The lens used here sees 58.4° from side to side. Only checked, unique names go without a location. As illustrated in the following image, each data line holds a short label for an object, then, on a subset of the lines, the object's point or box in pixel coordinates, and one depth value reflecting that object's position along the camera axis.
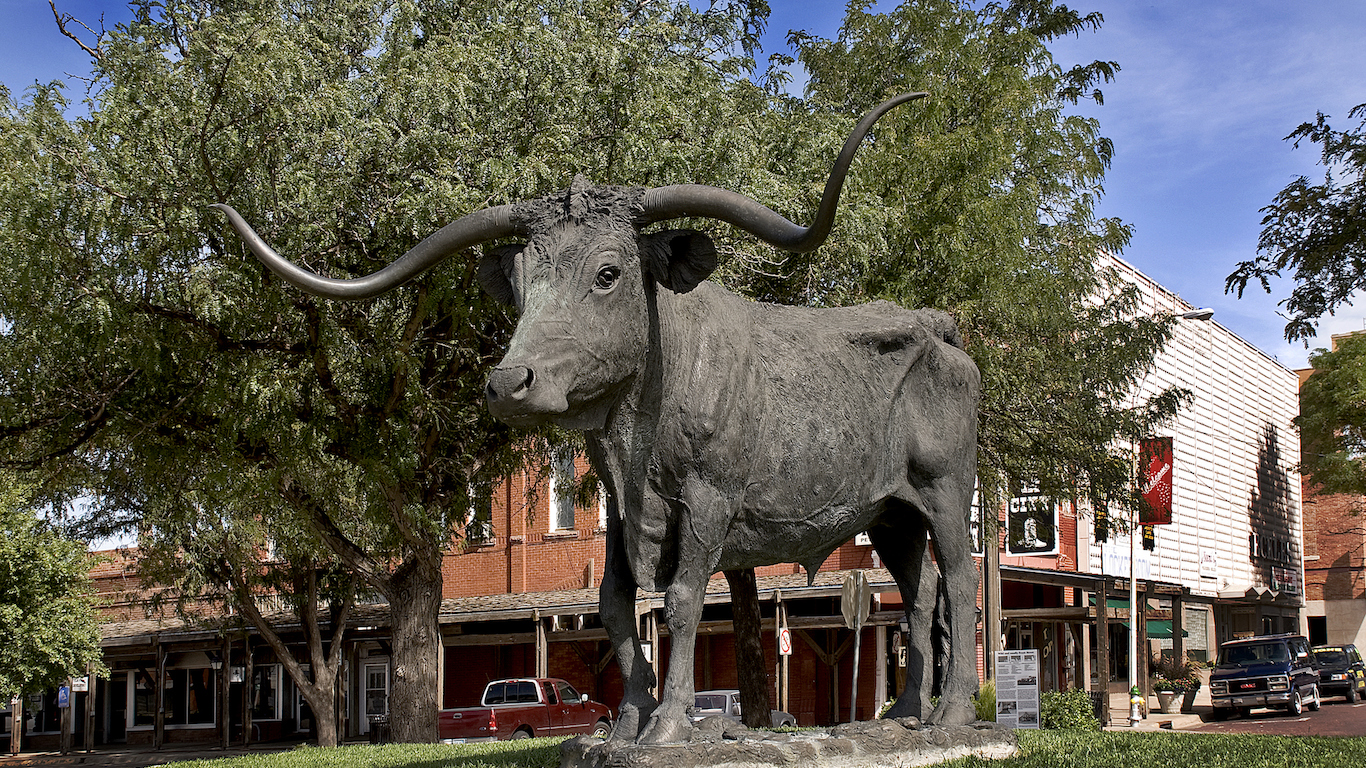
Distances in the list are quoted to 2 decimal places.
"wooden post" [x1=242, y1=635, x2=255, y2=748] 34.23
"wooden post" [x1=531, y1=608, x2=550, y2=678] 28.08
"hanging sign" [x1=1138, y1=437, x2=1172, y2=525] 26.25
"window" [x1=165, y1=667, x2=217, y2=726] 39.78
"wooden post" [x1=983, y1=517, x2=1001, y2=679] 18.69
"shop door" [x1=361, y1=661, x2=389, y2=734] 36.22
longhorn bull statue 4.63
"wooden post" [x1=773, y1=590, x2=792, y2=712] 24.17
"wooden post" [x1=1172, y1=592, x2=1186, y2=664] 33.56
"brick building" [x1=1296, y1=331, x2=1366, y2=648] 55.38
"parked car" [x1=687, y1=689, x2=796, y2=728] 22.17
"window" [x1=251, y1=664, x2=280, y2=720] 39.12
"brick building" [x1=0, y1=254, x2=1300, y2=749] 27.34
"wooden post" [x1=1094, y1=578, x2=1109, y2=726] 26.08
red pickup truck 26.02
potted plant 31.11
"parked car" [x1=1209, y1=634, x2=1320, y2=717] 28.44
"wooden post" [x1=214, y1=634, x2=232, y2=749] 33.44
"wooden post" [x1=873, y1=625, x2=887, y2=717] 24.91
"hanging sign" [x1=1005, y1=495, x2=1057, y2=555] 17.86
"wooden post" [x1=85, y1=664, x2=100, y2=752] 39.31
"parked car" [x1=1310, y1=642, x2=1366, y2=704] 34.25
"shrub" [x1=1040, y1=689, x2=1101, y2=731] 12.80
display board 10.75
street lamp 27.05
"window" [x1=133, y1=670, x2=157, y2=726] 40.97
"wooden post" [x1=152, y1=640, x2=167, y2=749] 35.45
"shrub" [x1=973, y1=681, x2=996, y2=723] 13.82
